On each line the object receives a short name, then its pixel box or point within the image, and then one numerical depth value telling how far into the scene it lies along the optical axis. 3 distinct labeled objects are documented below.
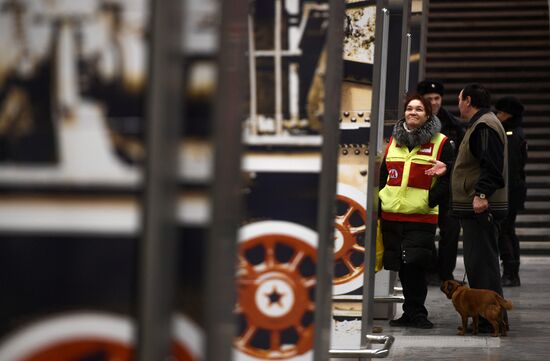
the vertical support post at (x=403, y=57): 21.64
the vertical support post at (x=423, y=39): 30.28
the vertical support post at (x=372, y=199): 15.20
